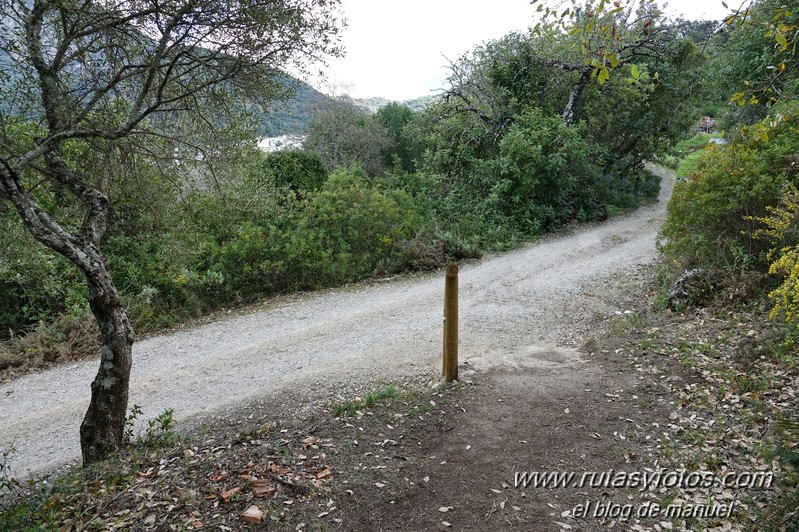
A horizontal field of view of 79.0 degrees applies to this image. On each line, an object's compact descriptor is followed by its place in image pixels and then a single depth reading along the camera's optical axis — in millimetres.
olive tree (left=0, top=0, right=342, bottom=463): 3975
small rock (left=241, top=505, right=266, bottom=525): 3156
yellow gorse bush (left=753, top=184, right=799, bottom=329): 4617
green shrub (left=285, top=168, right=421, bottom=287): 10469
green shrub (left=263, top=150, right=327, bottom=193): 13539
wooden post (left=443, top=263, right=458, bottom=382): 5028
